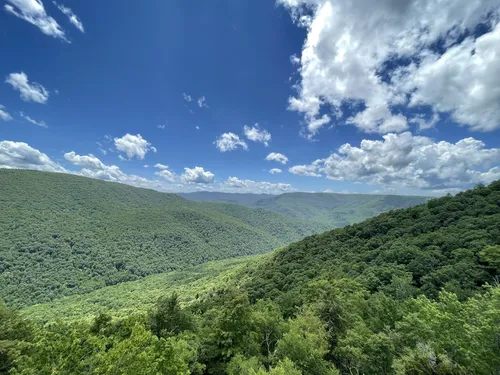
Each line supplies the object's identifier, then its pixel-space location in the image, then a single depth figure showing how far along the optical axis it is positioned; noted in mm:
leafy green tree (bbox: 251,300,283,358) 31422
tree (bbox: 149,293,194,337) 32419
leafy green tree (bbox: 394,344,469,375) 16594
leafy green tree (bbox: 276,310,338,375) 24375
